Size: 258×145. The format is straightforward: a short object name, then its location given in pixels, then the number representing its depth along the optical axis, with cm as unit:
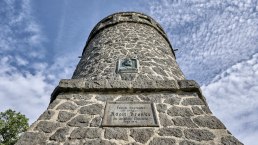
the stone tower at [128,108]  214
